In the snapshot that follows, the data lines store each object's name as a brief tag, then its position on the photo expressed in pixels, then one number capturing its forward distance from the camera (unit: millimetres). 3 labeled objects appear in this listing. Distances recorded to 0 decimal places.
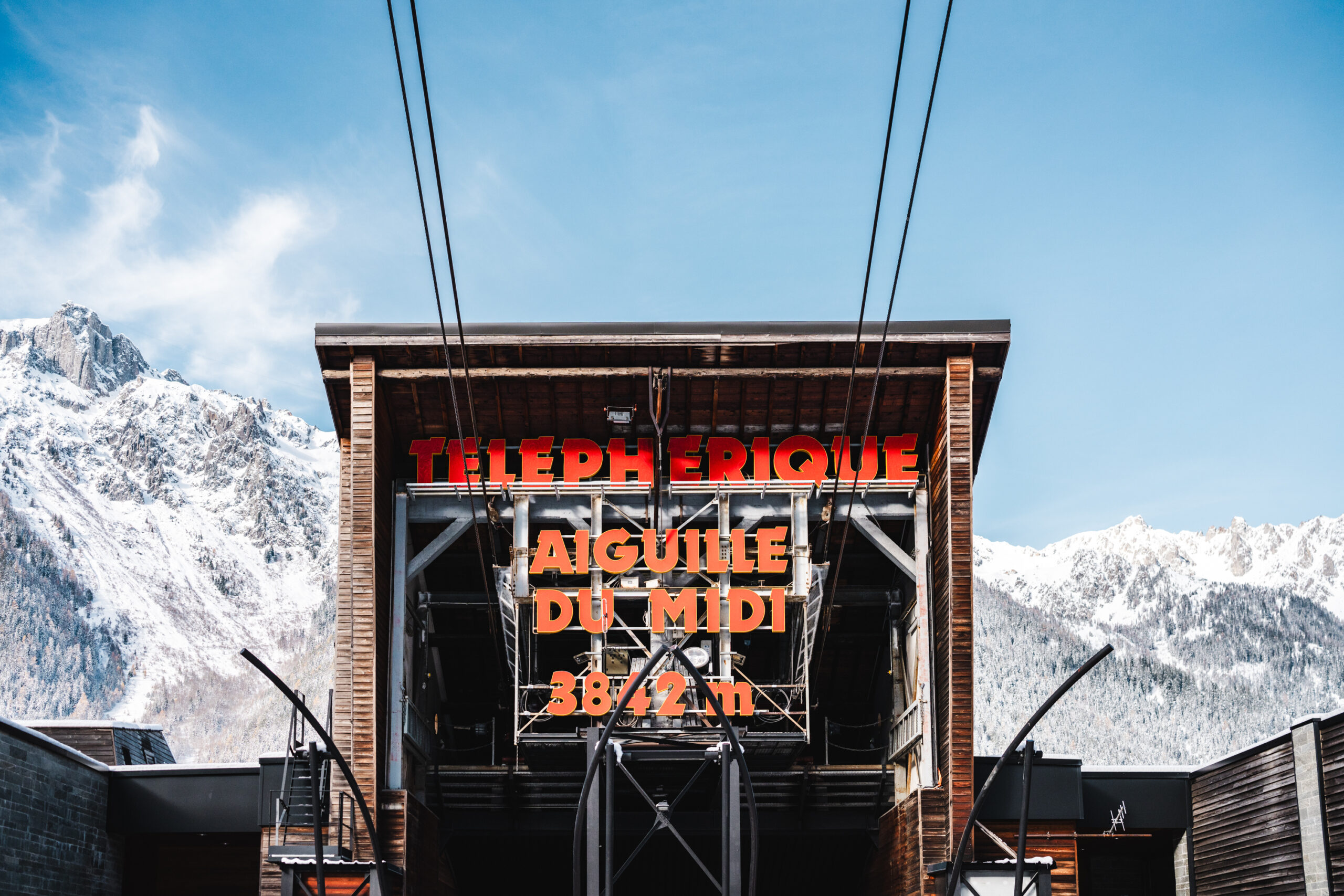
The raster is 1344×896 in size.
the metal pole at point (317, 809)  21594
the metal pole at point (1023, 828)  22062
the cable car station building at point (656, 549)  26625
